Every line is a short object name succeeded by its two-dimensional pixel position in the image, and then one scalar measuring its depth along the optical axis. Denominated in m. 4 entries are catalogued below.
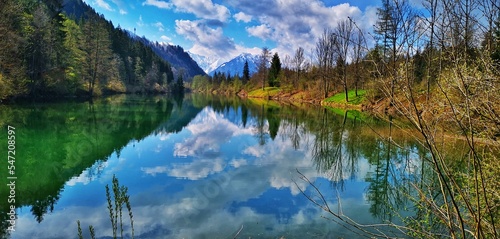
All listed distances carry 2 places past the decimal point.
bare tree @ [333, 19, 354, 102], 41.37
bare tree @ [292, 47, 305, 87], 78.70
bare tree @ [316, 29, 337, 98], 54.47
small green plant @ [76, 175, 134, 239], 3.52
